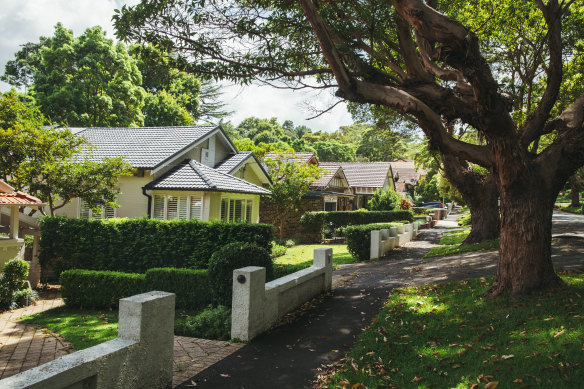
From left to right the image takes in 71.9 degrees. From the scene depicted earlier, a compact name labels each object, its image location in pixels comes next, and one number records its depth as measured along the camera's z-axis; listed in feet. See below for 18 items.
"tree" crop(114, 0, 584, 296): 22.63
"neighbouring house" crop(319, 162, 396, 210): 140.15
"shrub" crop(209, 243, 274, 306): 26.09
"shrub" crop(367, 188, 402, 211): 104.83
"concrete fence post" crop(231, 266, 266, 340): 21.42
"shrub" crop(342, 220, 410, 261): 58.90
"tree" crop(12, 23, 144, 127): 106.32
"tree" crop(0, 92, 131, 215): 47.80
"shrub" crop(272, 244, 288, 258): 68.44
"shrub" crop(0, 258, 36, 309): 35.65
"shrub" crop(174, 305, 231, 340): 22.97
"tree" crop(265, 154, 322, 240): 87.66
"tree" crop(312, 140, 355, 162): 242.17
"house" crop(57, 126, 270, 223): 60.59
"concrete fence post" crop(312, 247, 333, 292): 33.22
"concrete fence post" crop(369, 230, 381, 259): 57.72
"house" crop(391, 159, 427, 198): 216.95
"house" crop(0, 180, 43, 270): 39.55
